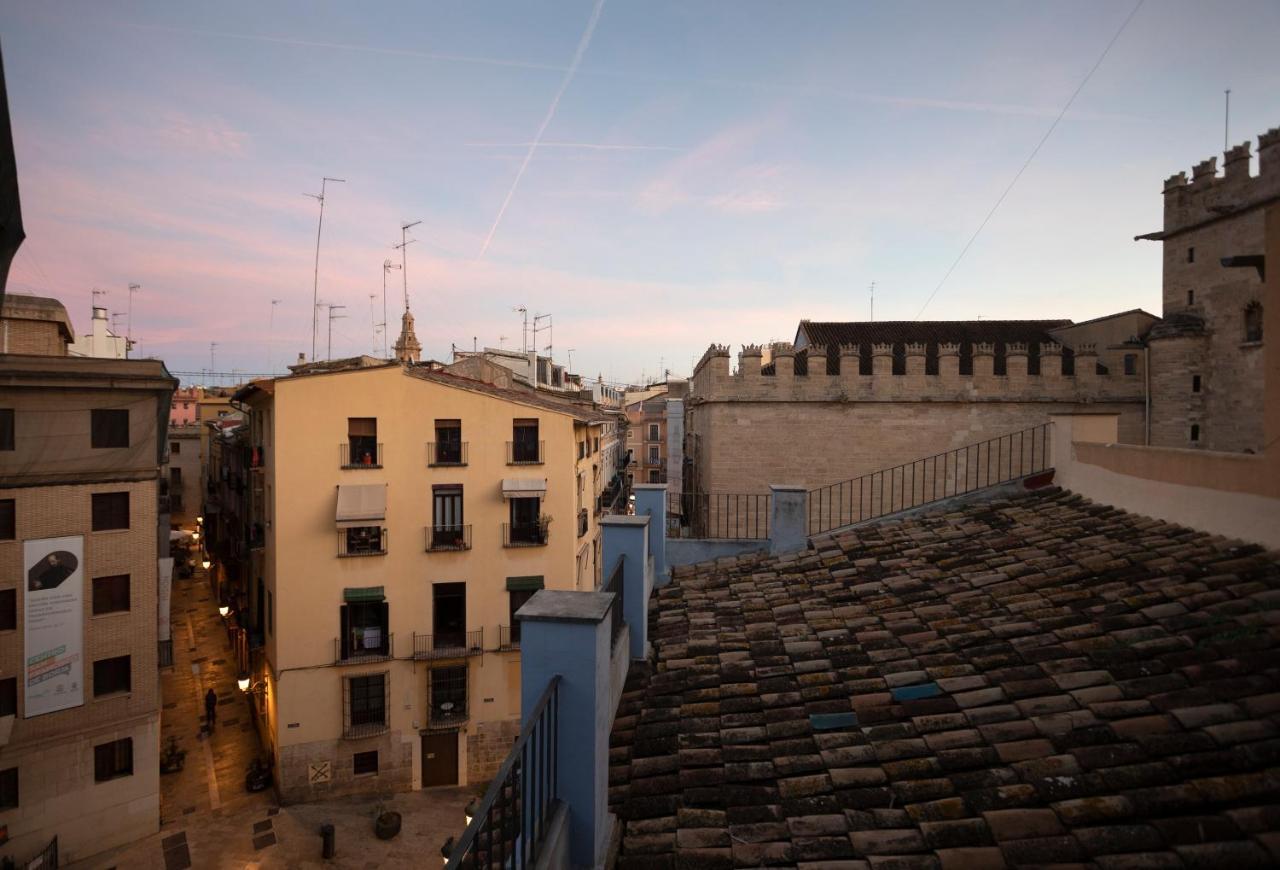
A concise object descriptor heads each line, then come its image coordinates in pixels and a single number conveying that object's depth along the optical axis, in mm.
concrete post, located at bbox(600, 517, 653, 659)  5633
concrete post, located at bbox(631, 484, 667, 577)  7891
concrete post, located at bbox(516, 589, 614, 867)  3059
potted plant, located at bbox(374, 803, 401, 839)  13781
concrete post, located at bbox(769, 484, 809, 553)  7773
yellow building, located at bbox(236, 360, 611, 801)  14938
